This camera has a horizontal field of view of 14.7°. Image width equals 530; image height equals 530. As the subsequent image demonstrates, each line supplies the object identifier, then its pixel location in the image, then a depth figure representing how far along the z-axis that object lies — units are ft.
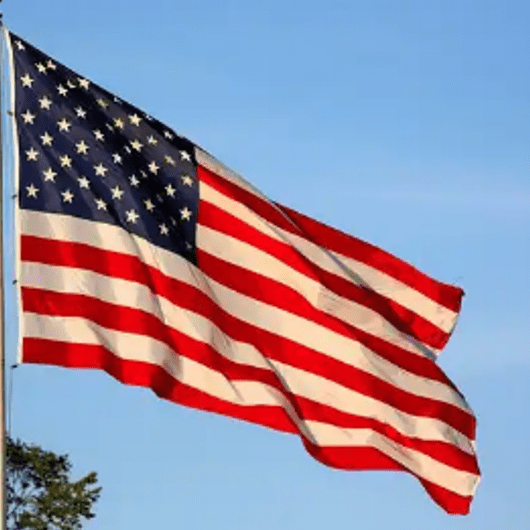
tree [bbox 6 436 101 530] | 327.26
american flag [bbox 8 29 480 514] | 95.09
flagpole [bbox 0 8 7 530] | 85.35
